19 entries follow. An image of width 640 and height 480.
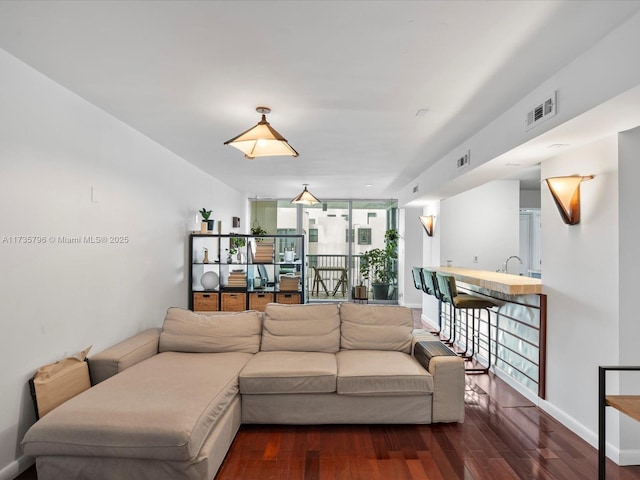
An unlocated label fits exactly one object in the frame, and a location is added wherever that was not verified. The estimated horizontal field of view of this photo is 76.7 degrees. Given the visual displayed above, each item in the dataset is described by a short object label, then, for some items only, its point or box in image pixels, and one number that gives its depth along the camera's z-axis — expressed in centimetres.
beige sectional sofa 223
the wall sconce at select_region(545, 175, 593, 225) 312
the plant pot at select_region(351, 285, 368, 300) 859
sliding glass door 975
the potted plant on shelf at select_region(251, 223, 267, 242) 600
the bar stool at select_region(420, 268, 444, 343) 519
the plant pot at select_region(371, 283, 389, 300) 942
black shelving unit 538
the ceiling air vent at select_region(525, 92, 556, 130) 265
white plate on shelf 545
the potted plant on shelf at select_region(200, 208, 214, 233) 568
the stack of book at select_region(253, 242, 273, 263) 543
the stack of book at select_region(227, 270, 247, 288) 540
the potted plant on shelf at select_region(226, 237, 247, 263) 566
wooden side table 201
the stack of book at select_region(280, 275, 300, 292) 538
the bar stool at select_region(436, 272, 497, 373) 448
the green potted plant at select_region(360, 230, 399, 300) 943
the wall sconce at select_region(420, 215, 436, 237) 709
